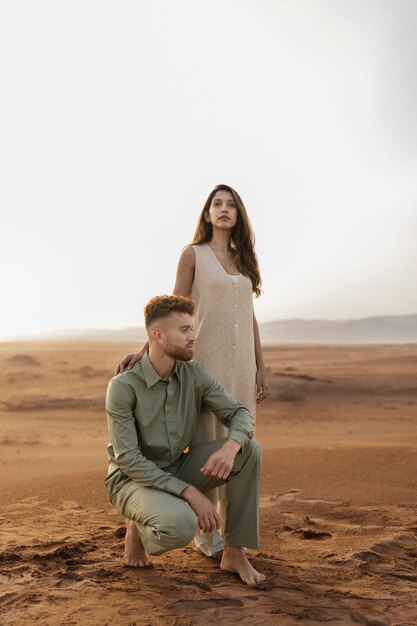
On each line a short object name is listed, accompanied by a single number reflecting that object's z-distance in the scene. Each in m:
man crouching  3.21
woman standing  3.94
